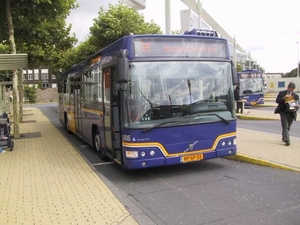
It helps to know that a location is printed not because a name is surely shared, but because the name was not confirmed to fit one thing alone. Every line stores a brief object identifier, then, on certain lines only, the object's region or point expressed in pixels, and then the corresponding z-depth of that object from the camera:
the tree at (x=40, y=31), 12.77
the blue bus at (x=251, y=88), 27.22
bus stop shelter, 9.94
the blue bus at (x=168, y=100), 6.49
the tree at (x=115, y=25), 19.42
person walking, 9.25
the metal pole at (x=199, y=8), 16.48
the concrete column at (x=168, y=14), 13.48
